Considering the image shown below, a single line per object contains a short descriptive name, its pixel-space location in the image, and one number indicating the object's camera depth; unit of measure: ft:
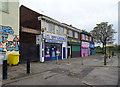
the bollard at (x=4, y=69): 18.19
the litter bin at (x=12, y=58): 30.22
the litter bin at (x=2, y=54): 29.25
